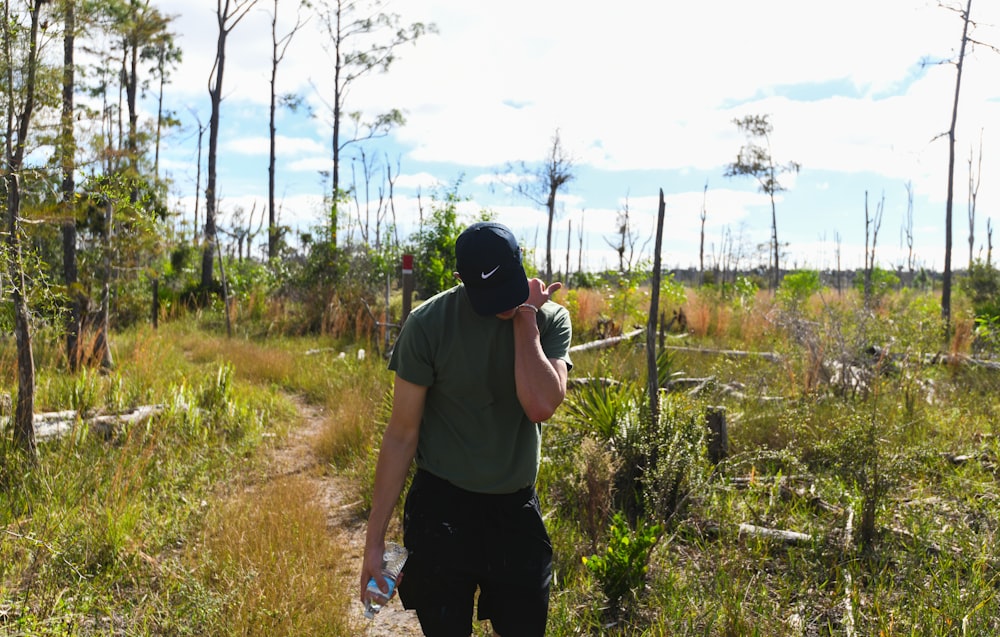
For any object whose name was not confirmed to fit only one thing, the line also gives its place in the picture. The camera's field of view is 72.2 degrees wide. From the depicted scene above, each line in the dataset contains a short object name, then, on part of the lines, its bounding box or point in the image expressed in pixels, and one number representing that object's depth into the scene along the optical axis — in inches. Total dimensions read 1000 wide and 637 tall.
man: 75.3
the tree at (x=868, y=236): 607.5
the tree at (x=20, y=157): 166.2
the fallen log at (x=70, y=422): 200.7
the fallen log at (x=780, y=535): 151.9
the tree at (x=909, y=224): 1332.8
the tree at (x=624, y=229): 1153.3
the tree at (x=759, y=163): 1135.4
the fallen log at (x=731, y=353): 362.1
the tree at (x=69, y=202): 181.8
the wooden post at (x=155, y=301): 532.4
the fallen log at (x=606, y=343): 370.9
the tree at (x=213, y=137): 730.2
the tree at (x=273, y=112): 953.2
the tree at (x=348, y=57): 938.7
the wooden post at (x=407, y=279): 304.7
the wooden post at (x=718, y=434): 199.9
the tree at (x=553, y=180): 1079.6
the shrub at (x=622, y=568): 123.7
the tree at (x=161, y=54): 956.6
